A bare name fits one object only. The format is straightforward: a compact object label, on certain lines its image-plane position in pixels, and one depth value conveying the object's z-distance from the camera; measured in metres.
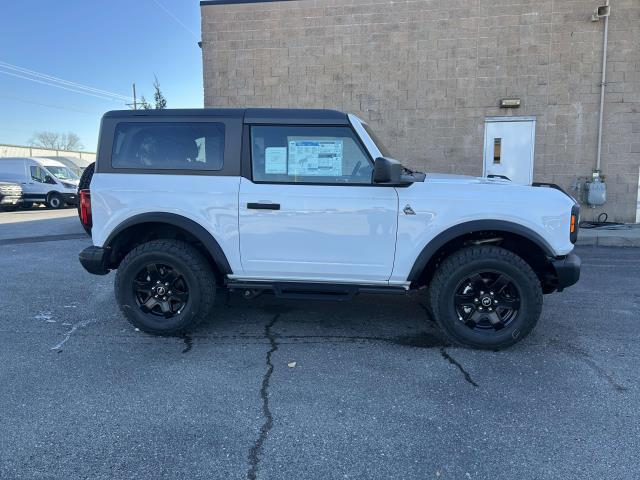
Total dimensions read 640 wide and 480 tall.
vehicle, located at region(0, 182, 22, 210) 16.78
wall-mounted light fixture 10.23
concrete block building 9.98
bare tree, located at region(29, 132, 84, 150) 62.03
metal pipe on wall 9.80
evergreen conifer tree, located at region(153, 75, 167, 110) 19.12
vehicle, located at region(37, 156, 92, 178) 24.86
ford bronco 3.81
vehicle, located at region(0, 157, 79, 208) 18.03
